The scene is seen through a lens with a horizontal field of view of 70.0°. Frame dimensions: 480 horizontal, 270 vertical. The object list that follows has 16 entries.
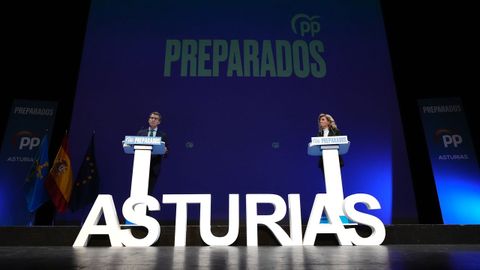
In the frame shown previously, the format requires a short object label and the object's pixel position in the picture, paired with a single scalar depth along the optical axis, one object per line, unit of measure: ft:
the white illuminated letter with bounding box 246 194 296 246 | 9.74
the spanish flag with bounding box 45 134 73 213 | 13.65
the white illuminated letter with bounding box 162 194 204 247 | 9.82
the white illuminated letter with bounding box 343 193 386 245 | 9.61
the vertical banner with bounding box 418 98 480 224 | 15.83
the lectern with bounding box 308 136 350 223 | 10.29
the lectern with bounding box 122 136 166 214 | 10.39
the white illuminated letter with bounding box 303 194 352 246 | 9.68
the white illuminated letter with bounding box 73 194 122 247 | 9.57
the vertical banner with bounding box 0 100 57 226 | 15.83
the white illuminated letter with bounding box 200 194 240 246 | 9.69
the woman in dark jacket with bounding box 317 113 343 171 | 11.75
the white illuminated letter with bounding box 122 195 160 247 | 9.53
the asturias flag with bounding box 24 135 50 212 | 13.67
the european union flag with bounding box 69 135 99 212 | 14.28
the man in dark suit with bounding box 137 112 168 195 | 12.16
